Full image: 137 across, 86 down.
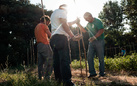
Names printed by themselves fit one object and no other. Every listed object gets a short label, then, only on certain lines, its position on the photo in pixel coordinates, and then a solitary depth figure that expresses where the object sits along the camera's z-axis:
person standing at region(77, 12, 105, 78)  3.56
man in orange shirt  3.25
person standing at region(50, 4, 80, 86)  2.21
